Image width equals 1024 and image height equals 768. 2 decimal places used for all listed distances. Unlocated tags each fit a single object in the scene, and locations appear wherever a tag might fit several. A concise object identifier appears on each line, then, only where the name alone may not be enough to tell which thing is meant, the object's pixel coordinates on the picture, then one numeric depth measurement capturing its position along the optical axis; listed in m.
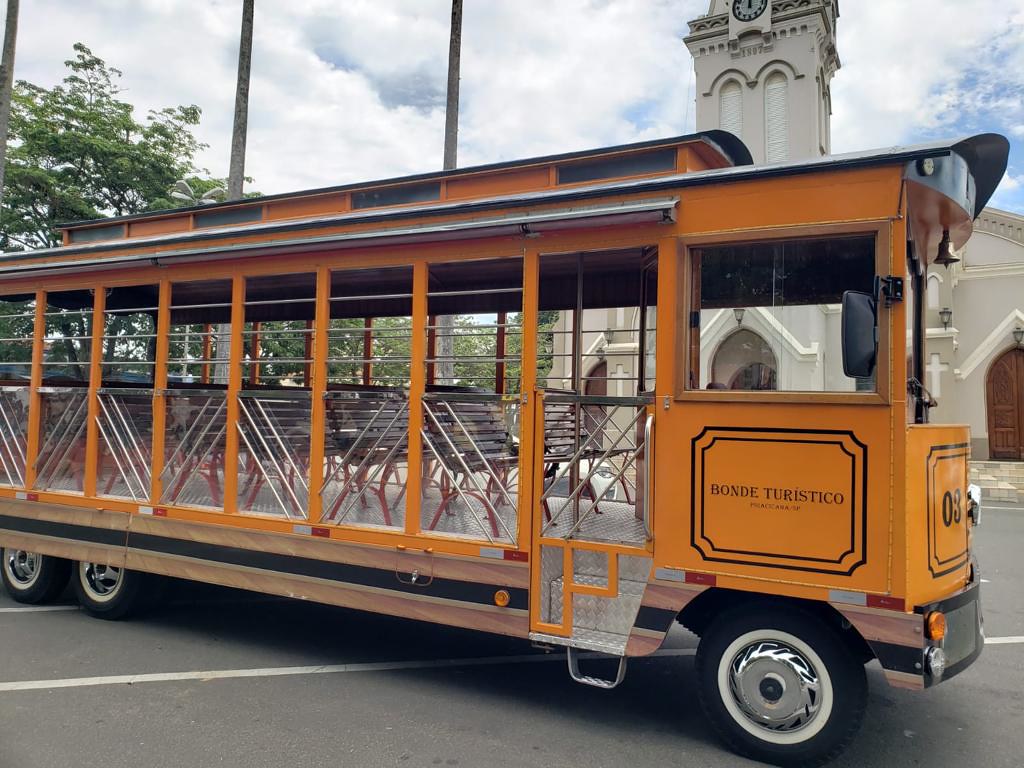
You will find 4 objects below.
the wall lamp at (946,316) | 17.81
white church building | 18.72
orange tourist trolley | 3.45
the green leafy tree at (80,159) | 15.98
